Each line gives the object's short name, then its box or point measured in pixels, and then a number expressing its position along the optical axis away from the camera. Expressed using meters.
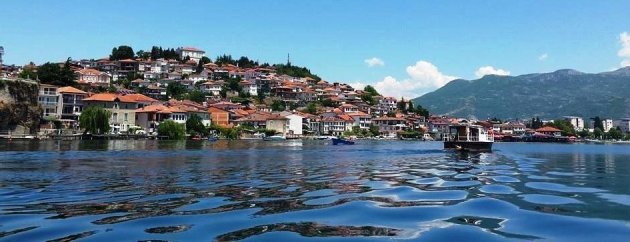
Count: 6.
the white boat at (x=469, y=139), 44.16
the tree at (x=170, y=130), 80.25
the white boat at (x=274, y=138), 97.18
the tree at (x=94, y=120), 73.19
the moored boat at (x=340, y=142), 67.96
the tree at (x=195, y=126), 88.81
